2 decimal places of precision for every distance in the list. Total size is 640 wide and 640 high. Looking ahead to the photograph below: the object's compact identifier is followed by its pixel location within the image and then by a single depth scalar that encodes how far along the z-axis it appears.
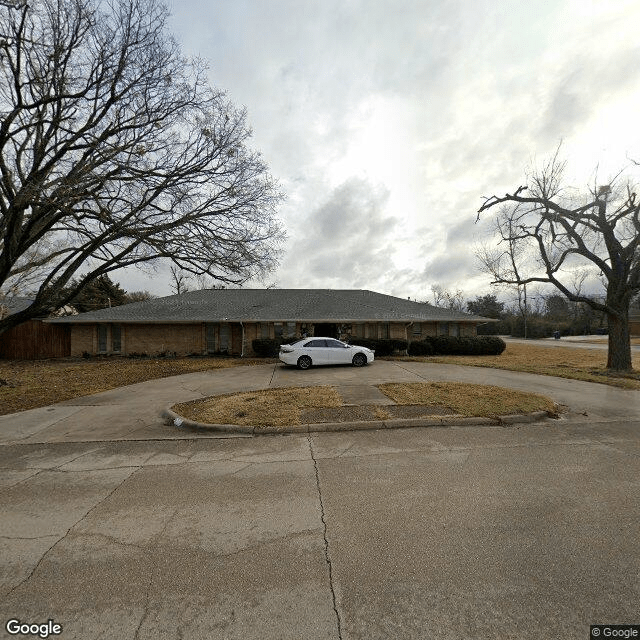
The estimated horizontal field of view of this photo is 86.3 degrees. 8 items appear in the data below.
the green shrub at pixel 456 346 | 21.77
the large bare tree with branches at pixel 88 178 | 10.21
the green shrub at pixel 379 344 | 21.30
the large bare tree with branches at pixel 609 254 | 14.33
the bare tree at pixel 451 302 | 79.56
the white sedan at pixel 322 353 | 15.62
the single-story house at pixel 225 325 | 22.22
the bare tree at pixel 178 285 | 45.50
